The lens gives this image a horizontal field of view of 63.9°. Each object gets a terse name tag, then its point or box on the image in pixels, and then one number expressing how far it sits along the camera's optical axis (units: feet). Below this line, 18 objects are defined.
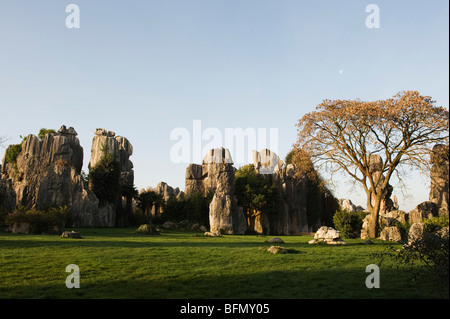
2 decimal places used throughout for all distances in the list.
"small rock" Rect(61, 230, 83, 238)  61.57
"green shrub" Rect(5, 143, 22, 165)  129.59
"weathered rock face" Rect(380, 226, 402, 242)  78.48
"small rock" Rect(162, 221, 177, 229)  119.44
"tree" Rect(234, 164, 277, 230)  128.25
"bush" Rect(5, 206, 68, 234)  71.15
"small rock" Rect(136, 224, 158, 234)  79.77
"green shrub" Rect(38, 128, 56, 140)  153.11
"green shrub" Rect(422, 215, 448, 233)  74.02
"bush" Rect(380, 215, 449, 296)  25.62
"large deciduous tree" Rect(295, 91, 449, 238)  79.77
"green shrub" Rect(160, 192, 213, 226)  134.62
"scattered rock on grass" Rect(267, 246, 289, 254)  45.70
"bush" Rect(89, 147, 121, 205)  129.29
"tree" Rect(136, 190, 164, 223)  154.71
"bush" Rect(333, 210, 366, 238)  89.10
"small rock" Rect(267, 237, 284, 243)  61.87
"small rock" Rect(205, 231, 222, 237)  82.91
